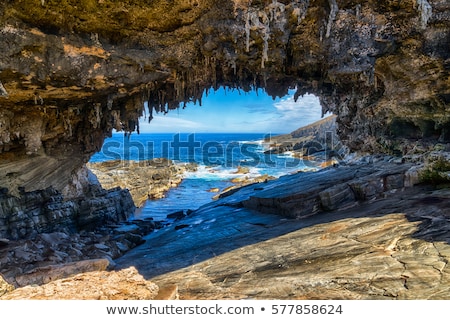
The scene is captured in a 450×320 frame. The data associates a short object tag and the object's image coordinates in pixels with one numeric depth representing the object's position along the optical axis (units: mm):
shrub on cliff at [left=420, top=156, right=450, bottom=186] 8773
